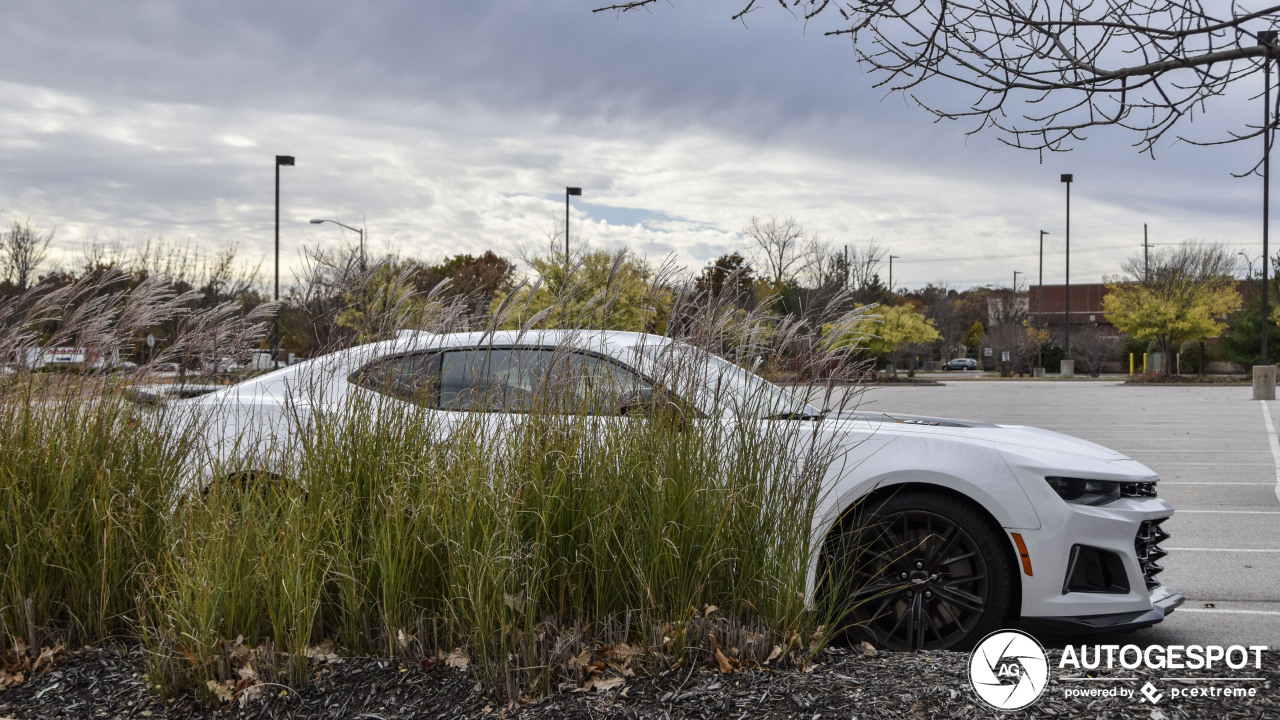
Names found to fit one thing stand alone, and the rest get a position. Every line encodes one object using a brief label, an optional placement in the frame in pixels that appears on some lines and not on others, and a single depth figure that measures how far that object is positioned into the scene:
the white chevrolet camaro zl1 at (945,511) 4.09
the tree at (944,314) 75.81
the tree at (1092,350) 56.72
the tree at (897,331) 44.88
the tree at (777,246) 50.38
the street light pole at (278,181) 32.75
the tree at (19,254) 33.84
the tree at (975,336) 76.25
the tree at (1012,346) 57.50
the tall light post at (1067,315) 49.88
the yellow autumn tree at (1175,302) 44.75
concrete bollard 29.67
